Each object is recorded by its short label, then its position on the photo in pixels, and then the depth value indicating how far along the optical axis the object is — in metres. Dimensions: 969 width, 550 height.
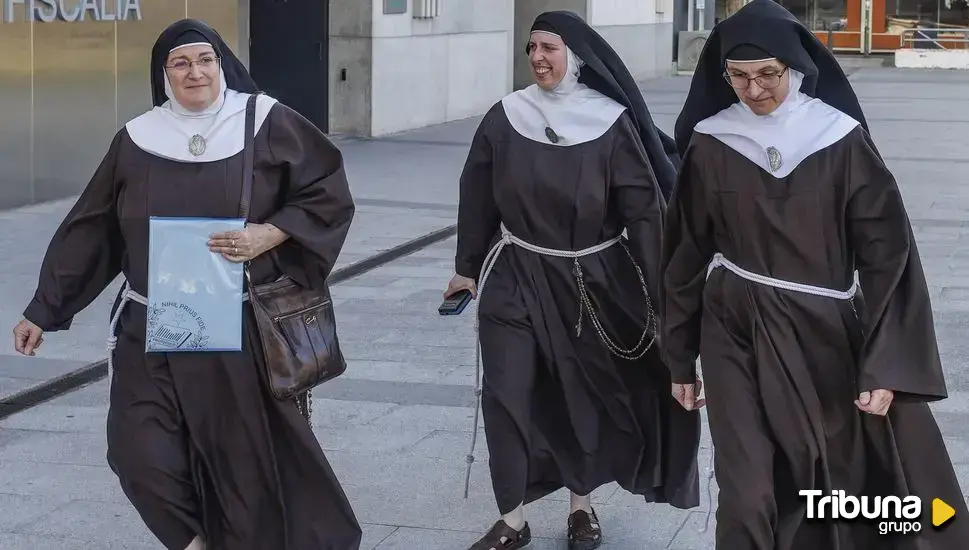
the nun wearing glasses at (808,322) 3.97
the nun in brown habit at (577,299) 5.12
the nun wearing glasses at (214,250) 4.27
